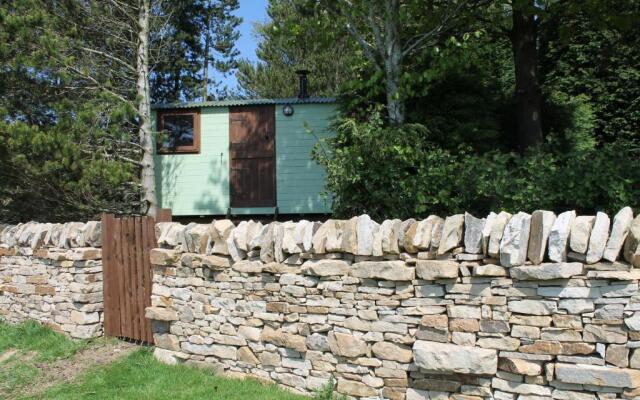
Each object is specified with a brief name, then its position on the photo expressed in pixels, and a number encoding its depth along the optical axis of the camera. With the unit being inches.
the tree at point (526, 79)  371.9
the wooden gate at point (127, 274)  255.0
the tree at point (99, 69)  401.1
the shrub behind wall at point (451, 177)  265.4
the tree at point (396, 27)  333.7
